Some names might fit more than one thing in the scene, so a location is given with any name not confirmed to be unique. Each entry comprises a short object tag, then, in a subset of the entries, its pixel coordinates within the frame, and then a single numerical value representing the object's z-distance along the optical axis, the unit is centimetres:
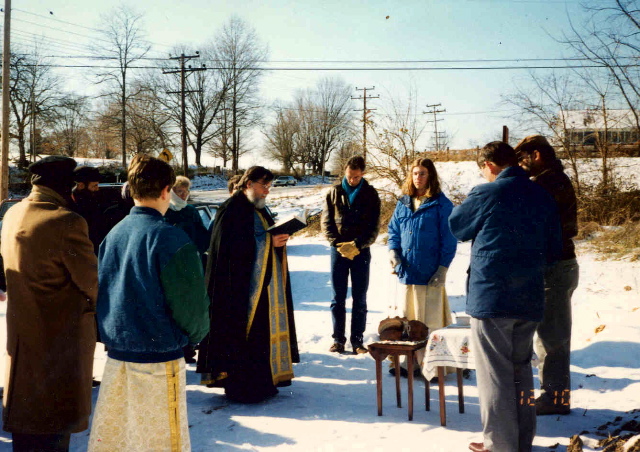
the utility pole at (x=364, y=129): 1441
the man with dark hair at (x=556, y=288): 393
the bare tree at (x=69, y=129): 3597
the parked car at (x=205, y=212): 1060
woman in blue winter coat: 494
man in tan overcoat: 271
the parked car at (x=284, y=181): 4984
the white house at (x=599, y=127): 1355
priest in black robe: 446
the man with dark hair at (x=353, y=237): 588
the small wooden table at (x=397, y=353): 403
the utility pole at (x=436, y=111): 3855
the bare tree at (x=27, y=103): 3416
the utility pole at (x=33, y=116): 3509
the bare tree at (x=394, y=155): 1423
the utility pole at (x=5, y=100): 1453
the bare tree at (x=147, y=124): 4103
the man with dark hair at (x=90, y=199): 496
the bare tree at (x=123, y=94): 3597
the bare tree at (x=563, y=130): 1382
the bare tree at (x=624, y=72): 1175
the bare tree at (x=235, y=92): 4566
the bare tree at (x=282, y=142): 5912
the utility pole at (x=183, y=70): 3064
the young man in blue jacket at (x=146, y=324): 246
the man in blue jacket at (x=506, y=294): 316
